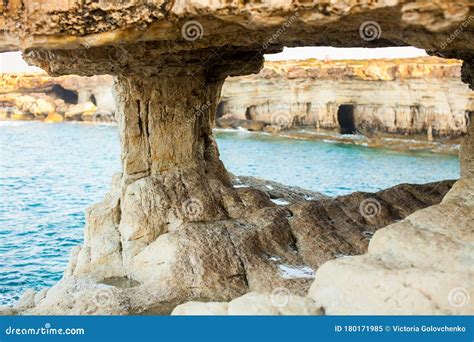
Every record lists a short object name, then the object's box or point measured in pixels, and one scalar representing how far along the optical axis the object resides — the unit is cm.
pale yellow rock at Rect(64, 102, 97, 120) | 9238
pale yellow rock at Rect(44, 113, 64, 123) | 9306
